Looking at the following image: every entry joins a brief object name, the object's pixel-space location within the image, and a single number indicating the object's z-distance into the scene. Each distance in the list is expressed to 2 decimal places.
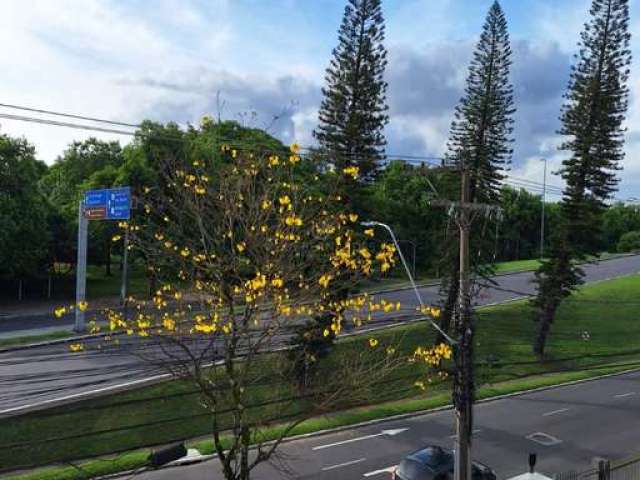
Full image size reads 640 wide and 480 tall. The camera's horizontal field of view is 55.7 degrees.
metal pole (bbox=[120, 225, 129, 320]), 30.08
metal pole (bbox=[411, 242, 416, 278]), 62.49
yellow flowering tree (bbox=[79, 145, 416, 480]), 10.62
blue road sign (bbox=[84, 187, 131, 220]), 30.23
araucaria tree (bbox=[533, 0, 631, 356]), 33.03
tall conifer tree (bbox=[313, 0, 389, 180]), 30.97
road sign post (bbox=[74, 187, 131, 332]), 30.36
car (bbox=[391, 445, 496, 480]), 14.38
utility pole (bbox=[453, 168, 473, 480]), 11.80
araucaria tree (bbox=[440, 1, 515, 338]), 32.94
